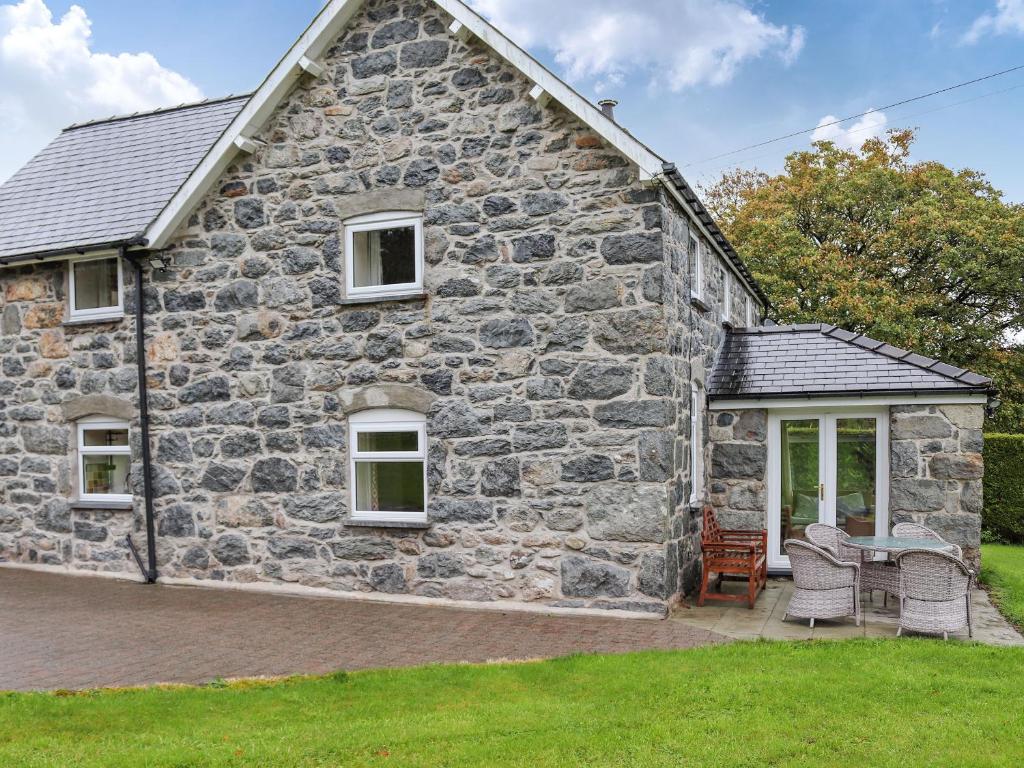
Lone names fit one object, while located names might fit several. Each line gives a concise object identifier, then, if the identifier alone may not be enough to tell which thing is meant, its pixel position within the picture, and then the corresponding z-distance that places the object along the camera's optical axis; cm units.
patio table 918
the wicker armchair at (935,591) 834
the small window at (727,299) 1445
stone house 975
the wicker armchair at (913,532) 1046
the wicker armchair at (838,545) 1036
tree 2331
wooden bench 996
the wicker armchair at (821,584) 903
